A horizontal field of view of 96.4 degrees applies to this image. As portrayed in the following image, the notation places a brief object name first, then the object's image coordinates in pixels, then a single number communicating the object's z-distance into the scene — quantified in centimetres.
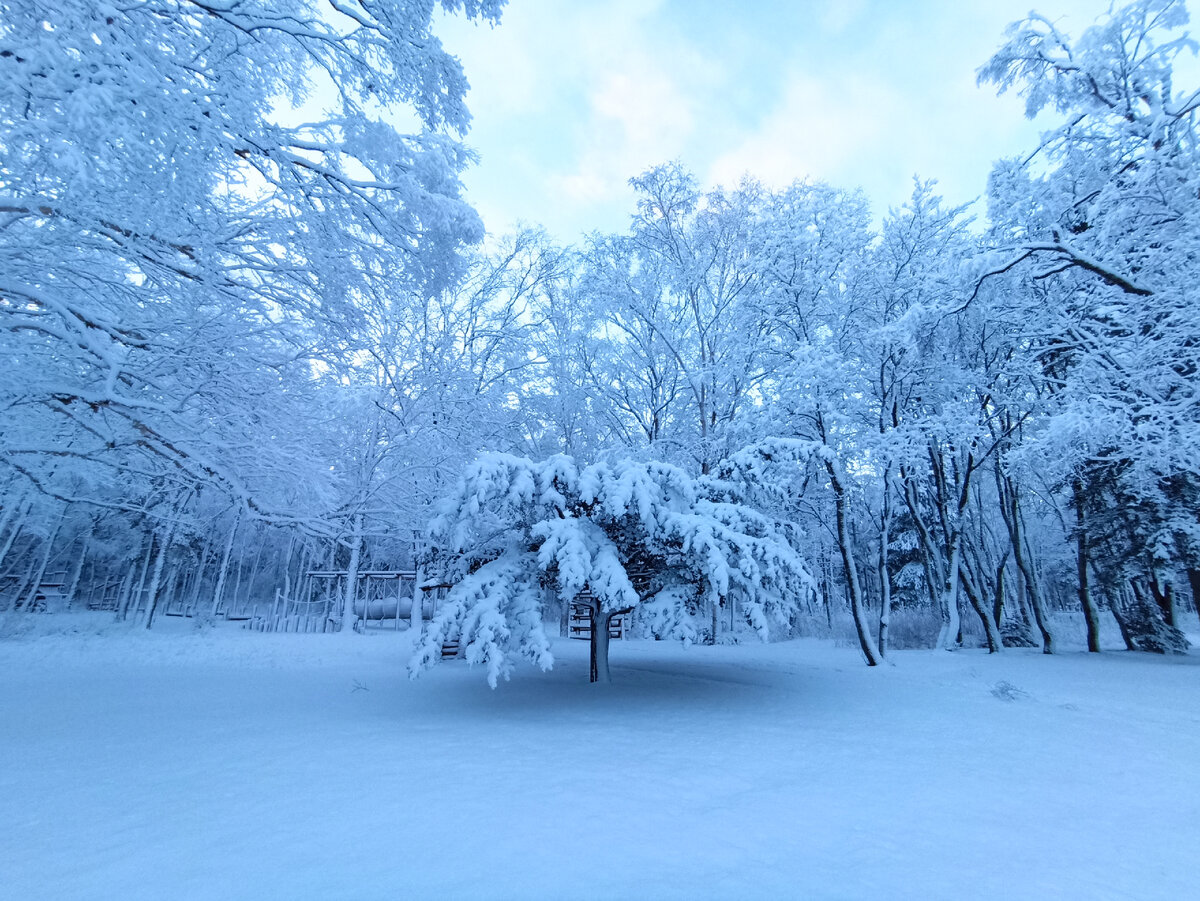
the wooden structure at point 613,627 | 1873
